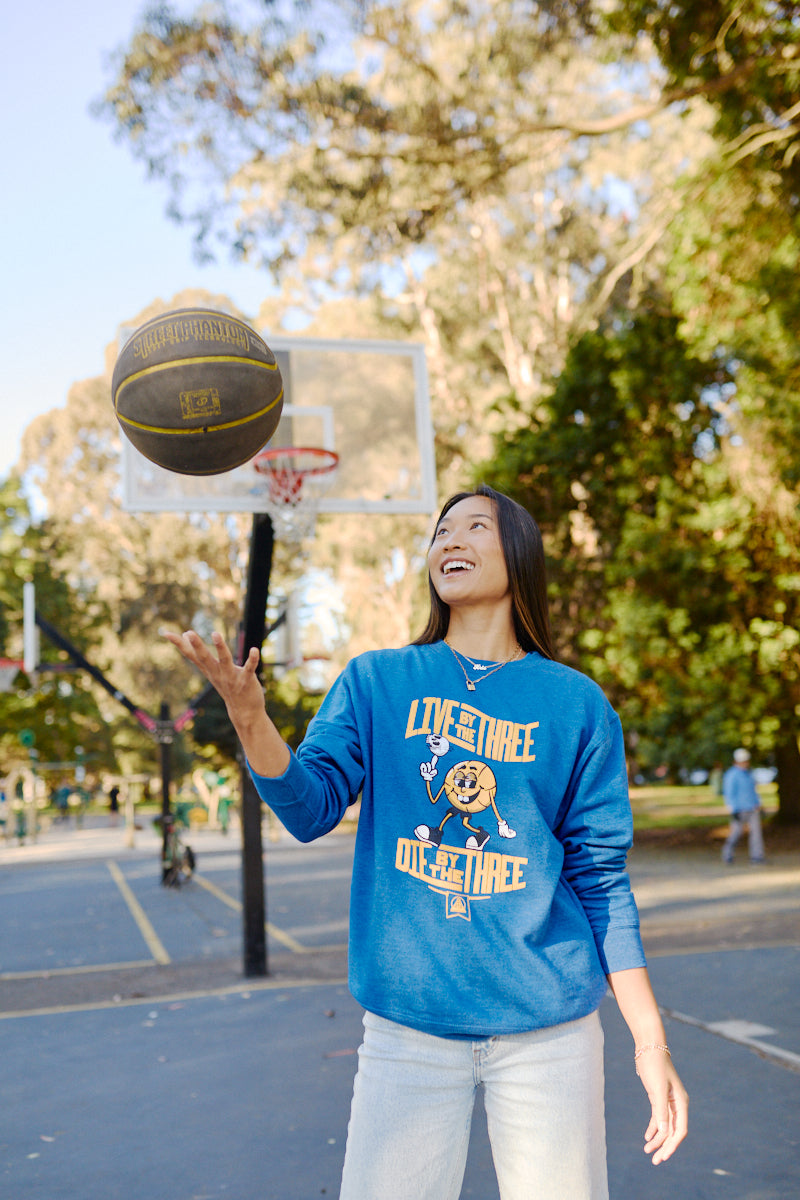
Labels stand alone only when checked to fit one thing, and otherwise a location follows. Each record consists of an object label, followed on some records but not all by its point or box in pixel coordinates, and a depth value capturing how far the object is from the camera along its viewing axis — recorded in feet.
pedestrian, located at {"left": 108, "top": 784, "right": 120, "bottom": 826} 122.21
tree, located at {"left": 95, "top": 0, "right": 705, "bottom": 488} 42.27
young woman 6.38
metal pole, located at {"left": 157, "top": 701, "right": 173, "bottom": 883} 47.98
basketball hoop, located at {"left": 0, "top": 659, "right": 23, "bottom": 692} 68.13
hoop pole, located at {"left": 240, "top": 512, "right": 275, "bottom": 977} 27.02
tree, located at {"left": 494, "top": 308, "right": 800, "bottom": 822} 52.01
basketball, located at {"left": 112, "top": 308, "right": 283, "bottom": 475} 10.47
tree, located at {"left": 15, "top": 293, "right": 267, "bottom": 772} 92.22
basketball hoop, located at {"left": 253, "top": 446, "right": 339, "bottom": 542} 23.88
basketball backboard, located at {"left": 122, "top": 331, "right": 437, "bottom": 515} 25.03
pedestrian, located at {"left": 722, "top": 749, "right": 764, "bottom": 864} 50.52
